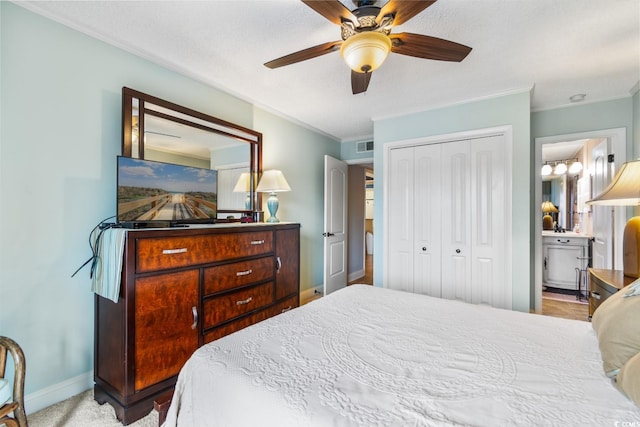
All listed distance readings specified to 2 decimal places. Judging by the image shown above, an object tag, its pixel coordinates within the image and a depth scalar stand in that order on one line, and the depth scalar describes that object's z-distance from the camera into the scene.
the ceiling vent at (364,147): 4.60
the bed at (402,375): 0.83
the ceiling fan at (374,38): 1.37
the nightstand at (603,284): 1.93
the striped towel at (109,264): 1.68
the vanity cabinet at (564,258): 4.10
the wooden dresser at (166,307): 1.70
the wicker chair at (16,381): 1.35
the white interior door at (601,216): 3.21
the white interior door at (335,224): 4.05
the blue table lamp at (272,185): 3.07
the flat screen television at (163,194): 1.90
